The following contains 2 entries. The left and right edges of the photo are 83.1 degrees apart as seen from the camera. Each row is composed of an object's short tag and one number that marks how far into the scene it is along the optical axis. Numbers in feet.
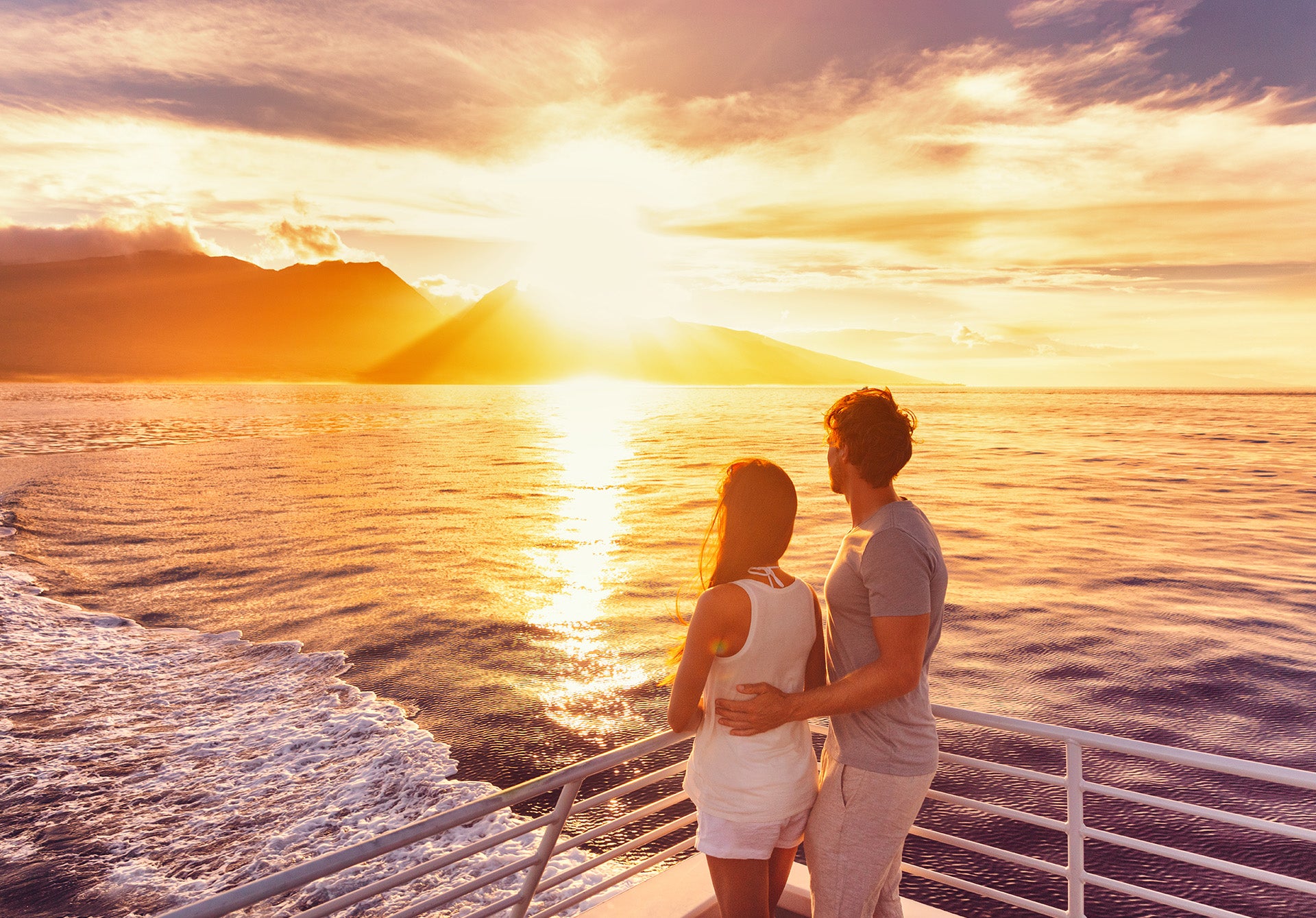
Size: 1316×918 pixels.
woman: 7.34
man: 6.94
